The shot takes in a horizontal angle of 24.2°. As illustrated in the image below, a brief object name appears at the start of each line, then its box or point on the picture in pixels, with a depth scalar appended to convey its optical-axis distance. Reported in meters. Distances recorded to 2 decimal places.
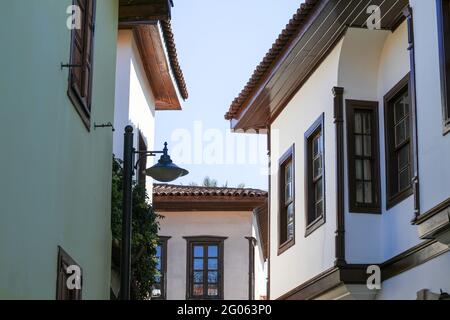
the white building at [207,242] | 28.64
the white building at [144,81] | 16.12
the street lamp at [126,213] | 10.58
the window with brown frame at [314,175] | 16.50
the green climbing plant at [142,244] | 14.42
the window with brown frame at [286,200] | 18.44
